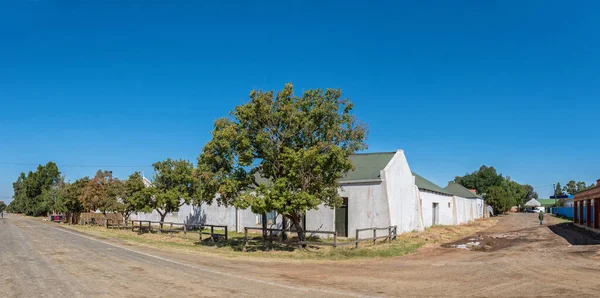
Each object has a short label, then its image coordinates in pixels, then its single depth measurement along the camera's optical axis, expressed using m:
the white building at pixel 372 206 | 28.50
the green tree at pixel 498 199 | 89.94
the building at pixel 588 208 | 36.38
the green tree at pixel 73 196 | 49.79
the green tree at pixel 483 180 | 114.50
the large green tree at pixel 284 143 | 20.52
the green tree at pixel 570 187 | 187.06
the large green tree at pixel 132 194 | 34.43
